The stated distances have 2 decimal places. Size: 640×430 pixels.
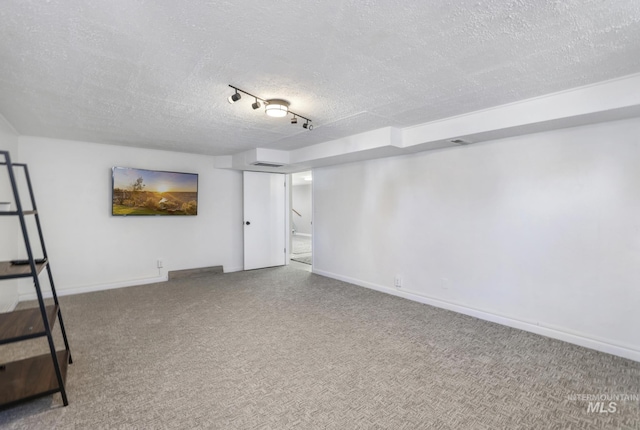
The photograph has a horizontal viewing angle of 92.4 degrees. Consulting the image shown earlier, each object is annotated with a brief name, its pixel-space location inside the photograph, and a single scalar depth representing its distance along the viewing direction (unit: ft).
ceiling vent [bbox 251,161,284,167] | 17.24
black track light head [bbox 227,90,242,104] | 8.09
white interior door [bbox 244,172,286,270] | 20.79
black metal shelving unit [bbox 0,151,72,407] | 6.16
